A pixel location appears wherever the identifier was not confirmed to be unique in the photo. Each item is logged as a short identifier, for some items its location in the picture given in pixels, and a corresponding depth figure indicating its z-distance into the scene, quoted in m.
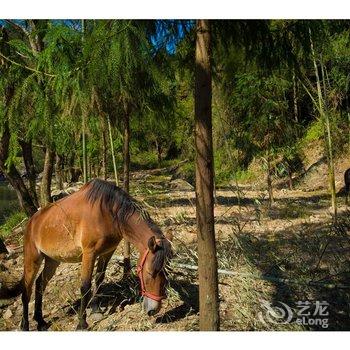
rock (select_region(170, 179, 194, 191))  18.17
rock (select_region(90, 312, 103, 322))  4.66
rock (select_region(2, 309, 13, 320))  5.02
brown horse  4.05
